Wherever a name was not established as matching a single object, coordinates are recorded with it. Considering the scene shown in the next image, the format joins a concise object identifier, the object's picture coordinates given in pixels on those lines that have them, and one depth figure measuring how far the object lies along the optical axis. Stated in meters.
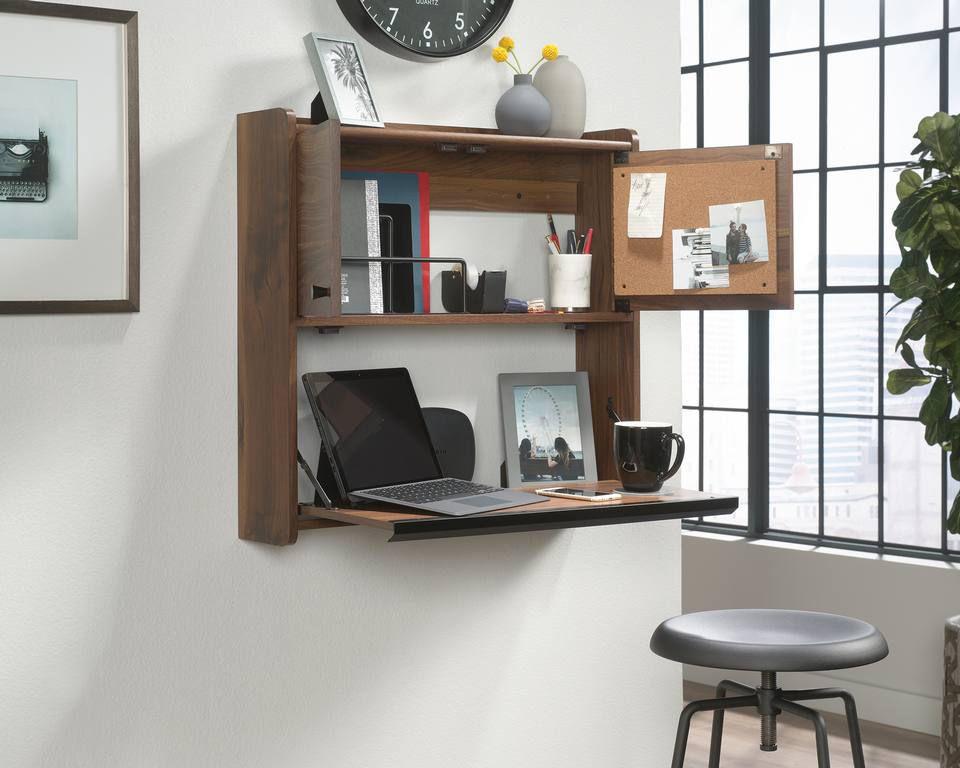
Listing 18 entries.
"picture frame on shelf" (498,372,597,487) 2.58
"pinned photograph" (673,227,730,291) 2.51
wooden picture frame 2.16
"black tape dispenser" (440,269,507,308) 2.45
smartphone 2.34
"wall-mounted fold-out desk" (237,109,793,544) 2.19
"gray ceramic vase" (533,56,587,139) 2.47
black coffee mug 2.41
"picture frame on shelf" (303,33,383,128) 2.23
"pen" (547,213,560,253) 2.59
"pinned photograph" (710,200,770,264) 2.49
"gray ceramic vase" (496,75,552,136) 2.41
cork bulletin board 2.48
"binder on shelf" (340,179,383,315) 2.30
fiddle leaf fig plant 2.99
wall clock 2.39
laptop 2.28
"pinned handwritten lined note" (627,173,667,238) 2.52
